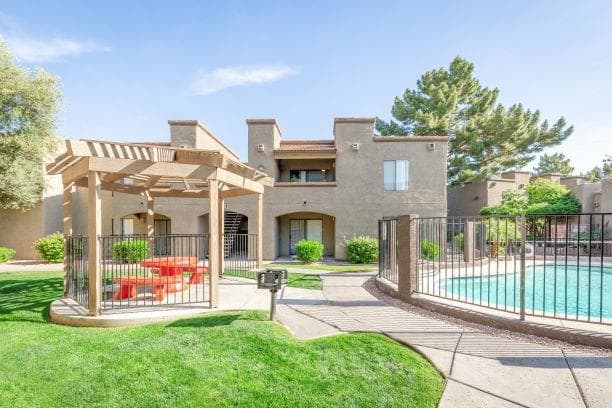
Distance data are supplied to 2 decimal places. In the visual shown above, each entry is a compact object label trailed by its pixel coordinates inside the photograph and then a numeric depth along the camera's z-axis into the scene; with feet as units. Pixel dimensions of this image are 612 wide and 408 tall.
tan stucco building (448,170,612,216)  67.00
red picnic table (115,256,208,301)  22.27
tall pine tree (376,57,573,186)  84.84
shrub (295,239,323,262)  50.08
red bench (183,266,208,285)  27.37
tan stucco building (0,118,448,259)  57.21
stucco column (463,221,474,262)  44.14
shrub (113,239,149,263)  49.09
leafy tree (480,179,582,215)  72.43
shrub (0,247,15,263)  53.21
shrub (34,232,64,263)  51.65
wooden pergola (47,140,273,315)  19.34
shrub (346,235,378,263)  51.16
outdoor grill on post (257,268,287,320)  17.87
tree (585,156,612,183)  109.02
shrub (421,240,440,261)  46.92
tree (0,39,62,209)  52.06
